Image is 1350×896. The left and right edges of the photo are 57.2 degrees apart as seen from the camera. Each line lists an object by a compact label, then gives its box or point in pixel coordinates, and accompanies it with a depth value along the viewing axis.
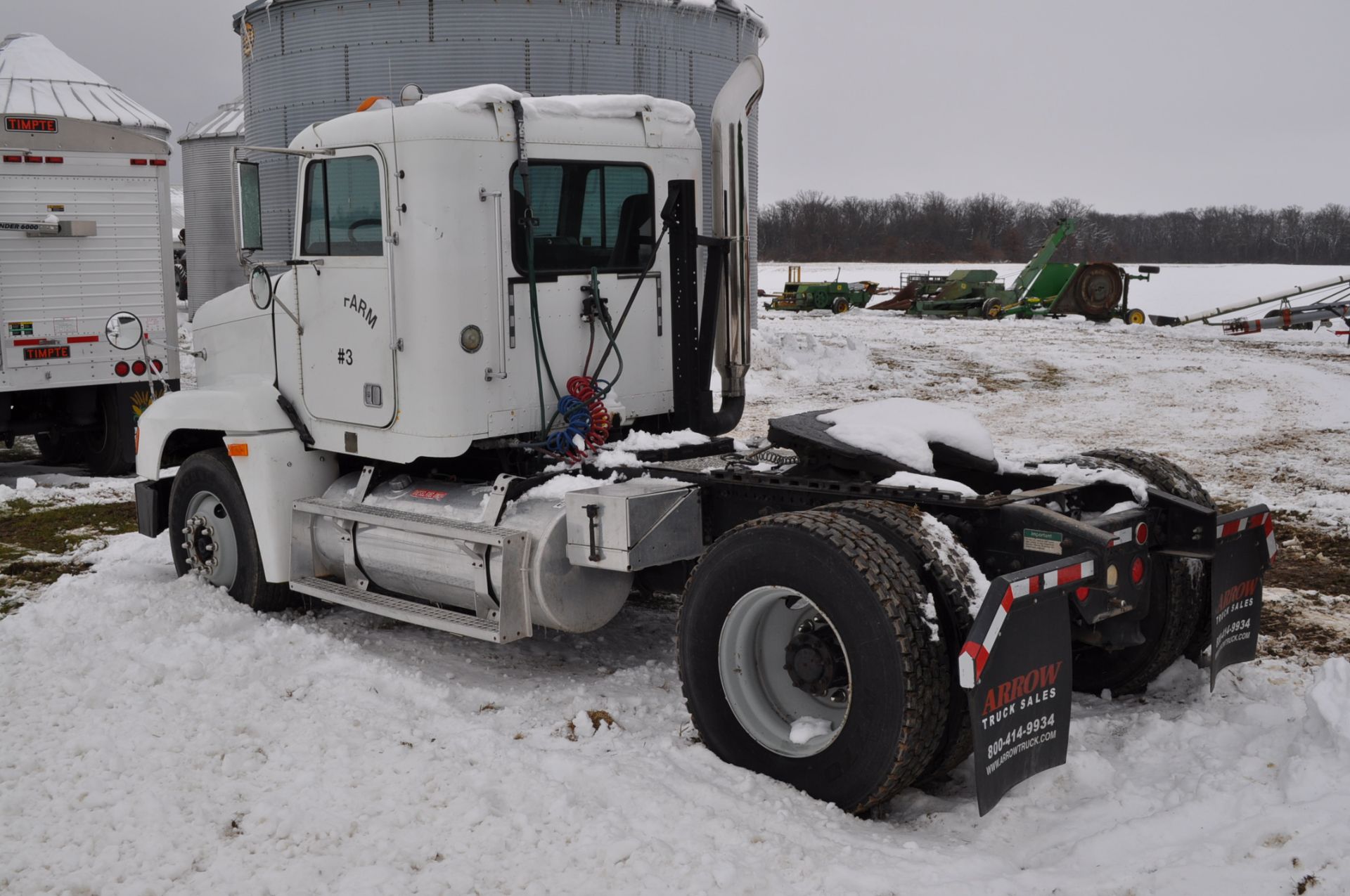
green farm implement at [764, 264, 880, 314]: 34.56
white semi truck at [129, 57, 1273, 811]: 4.40
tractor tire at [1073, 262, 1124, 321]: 30.44
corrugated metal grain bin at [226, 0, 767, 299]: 15.80
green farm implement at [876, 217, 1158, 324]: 30.58
